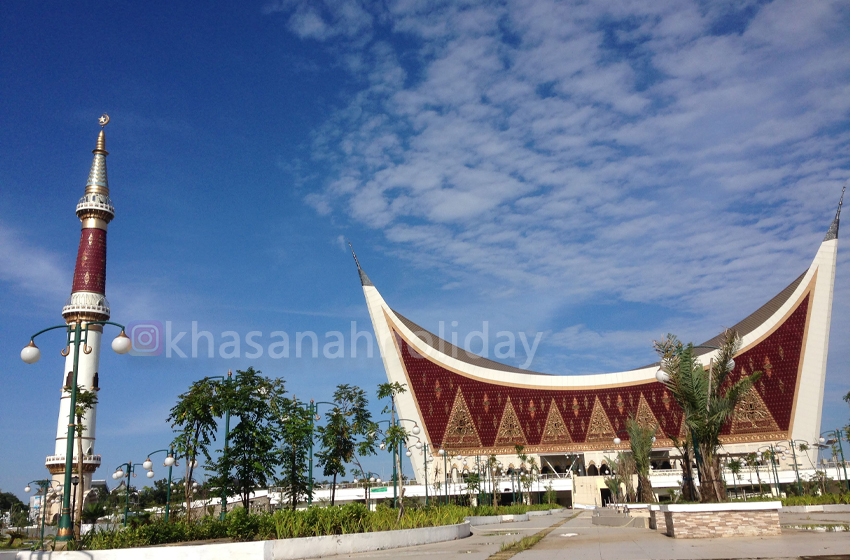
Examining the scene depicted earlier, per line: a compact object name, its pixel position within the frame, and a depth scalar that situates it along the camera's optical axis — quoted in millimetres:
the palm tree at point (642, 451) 27250
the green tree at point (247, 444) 21830
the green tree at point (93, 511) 32469
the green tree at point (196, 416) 22750
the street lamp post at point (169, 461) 24047
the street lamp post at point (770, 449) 48231
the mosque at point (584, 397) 52125
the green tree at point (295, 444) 22281
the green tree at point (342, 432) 23156
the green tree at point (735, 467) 44719
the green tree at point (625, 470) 37531
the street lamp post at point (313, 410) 23056
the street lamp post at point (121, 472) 30423
